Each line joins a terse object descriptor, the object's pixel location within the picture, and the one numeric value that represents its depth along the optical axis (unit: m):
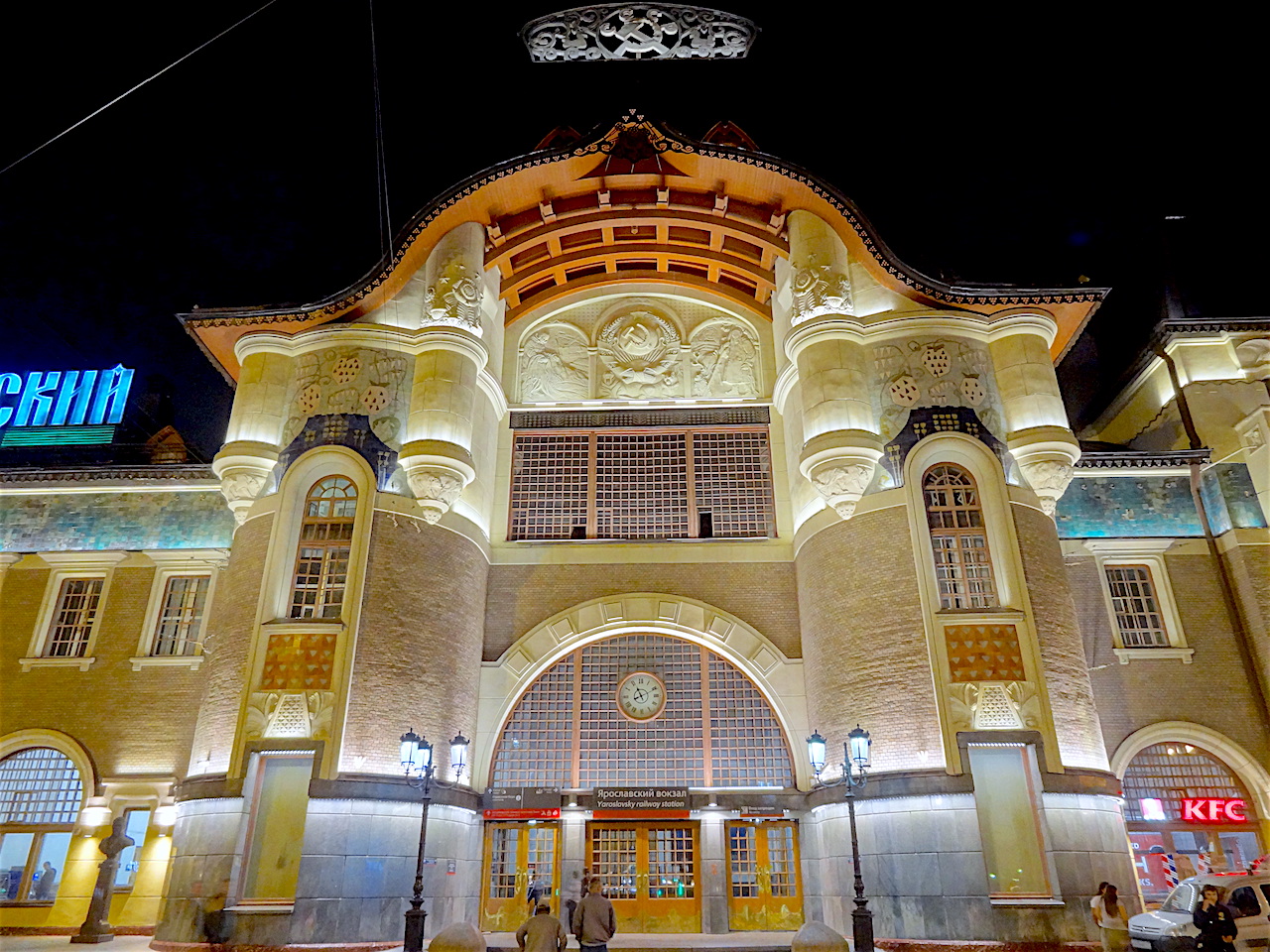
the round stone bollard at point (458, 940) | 12.38
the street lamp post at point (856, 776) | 14.23
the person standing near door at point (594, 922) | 10.88
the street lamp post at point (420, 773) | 14.84
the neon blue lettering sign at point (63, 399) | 27.70
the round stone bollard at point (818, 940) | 11.97
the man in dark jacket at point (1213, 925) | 11.88
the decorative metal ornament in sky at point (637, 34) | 17.33
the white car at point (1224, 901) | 13.45
